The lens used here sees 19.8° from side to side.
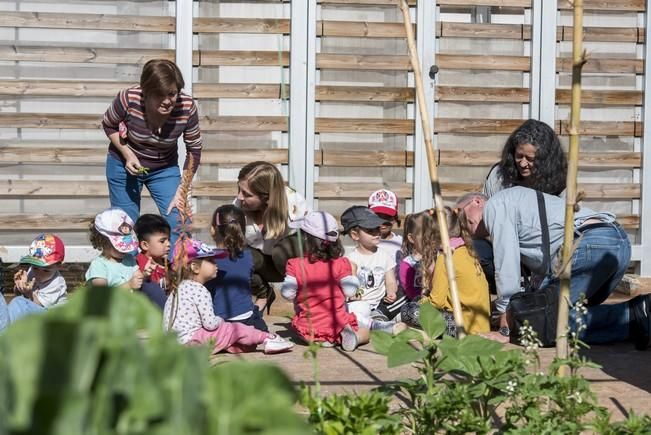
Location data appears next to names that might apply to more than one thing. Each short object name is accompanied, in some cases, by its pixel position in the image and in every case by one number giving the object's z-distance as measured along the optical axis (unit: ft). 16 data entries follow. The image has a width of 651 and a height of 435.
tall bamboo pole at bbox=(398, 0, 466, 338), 17.62
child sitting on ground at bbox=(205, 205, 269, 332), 34.98
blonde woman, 40.13
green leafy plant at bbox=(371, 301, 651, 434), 15.33
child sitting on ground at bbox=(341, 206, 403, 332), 37.87
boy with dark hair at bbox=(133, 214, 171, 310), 36.82
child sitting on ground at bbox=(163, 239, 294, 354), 31.98
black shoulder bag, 32.80
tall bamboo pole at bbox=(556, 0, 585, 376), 16.82
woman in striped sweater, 37.79
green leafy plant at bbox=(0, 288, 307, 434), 5.21
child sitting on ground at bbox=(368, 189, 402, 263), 41.68
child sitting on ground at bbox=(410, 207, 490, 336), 35.59
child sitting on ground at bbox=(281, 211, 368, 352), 33.85
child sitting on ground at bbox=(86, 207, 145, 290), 35.28
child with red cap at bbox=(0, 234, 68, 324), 34.44
